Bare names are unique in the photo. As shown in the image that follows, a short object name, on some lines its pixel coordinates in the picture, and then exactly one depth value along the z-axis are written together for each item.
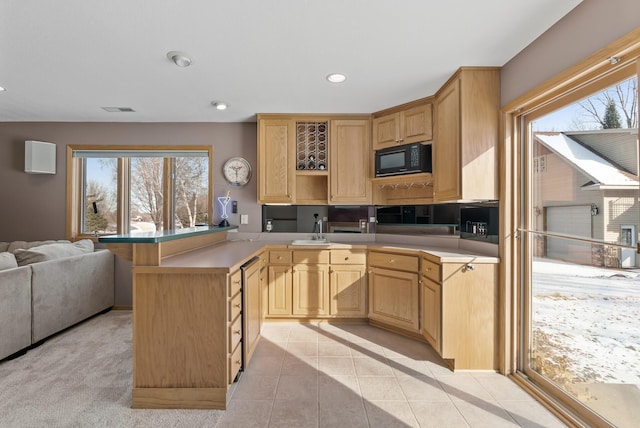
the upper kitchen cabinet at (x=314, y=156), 3.47
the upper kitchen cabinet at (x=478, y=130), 2.40
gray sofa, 2.46
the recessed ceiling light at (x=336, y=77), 2.50
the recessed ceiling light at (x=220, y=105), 3.12
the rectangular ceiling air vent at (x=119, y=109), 3.31
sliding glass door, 1.52
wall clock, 3.80
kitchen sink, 3.42
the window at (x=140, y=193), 3.91
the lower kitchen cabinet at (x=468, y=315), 2.35
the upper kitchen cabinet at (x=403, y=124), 3.02
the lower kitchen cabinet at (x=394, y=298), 2.87
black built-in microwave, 3.01
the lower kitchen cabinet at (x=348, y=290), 3.29
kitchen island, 1.89
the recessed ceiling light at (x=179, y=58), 2.15
